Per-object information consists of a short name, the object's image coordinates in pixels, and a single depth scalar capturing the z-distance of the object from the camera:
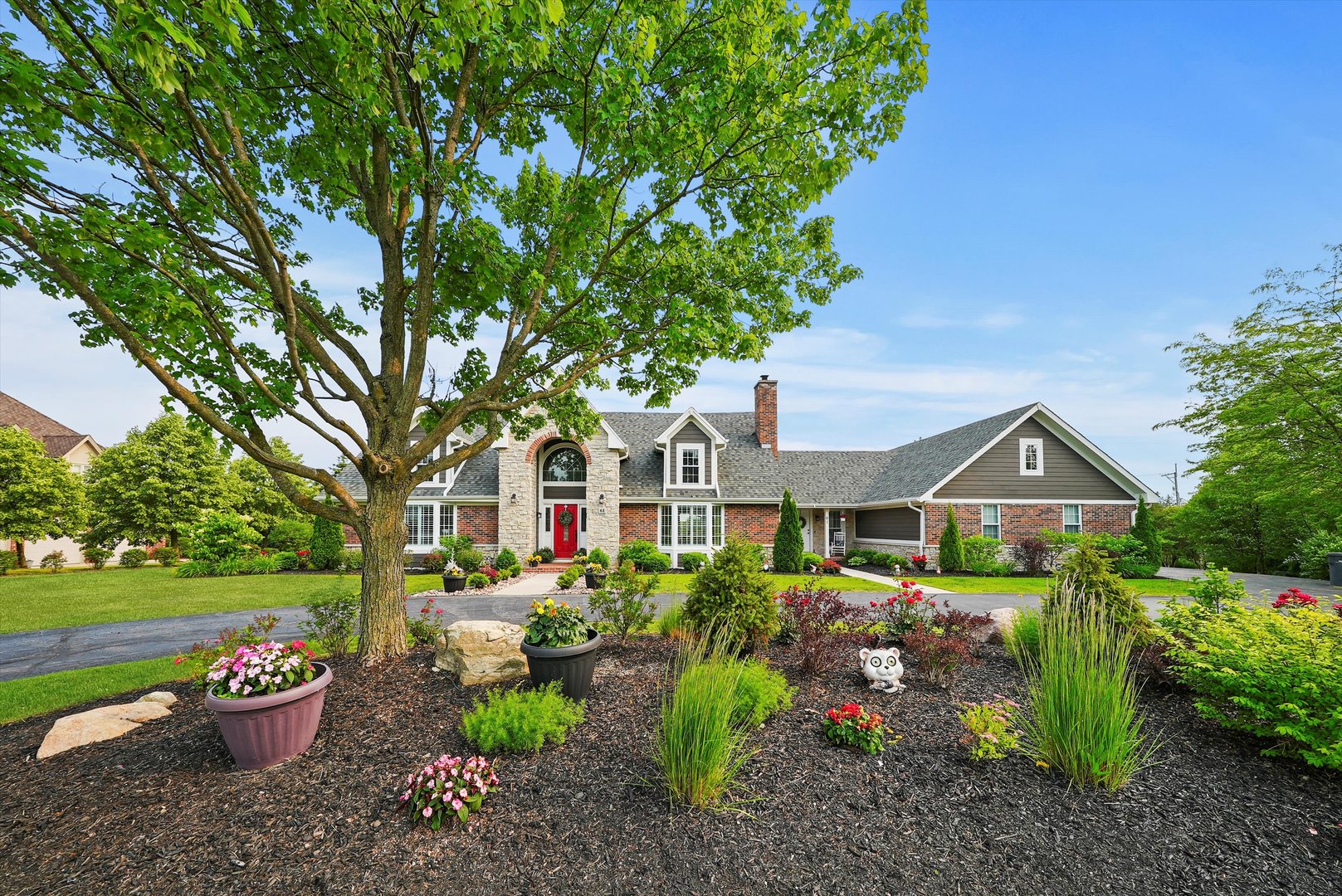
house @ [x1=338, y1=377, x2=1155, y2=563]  19.67
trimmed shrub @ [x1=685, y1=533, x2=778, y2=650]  6.14
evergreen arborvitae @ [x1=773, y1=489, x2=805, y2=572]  18.84
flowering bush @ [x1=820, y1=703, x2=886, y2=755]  4.15
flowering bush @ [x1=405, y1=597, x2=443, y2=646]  6.83
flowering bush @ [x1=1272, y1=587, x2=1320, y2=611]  5.75
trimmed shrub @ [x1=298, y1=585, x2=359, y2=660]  6.20
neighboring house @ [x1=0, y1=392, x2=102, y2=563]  25.88
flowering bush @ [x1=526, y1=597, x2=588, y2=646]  5.16
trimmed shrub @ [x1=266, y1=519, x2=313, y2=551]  21.78
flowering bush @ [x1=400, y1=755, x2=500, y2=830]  3.26
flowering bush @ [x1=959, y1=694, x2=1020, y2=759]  3.95
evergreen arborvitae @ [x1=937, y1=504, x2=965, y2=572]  18.45
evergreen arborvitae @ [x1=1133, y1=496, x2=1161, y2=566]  18.17
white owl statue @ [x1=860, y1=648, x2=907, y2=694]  5.30
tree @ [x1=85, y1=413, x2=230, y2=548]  23.19
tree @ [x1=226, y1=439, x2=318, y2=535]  25.44
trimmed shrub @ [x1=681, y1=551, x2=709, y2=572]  17.70
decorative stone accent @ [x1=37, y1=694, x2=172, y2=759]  4.24
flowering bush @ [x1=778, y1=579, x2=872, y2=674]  5.71
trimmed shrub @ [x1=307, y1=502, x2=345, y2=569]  19.05
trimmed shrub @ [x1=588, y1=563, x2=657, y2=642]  6.89
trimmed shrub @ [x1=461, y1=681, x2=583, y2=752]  4.02
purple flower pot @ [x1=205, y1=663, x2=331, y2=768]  3.78
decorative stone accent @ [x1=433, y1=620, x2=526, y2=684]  5.50
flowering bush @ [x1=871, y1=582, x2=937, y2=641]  6.98
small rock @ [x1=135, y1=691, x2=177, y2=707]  5.06
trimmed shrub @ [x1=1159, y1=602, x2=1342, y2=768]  3.78
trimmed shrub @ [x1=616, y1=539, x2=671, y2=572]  19.00
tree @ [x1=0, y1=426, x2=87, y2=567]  20.39
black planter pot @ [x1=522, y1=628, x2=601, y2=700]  4.96
